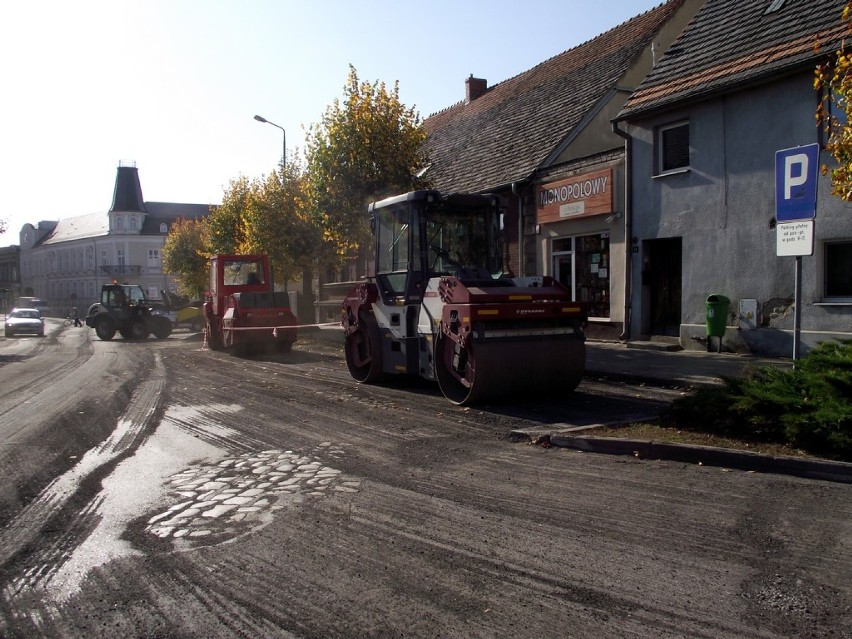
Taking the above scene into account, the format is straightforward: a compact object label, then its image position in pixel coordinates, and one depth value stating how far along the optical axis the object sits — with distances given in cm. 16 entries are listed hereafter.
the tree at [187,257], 4838
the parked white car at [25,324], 4034
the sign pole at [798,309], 775
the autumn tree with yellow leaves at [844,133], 745
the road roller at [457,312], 934
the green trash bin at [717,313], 1411
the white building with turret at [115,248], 8194
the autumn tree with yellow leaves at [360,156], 1880
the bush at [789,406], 612
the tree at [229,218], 3350
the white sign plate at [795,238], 737
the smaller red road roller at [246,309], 1914
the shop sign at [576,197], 1736
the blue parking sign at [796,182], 738
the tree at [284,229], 2491
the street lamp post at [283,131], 3002
